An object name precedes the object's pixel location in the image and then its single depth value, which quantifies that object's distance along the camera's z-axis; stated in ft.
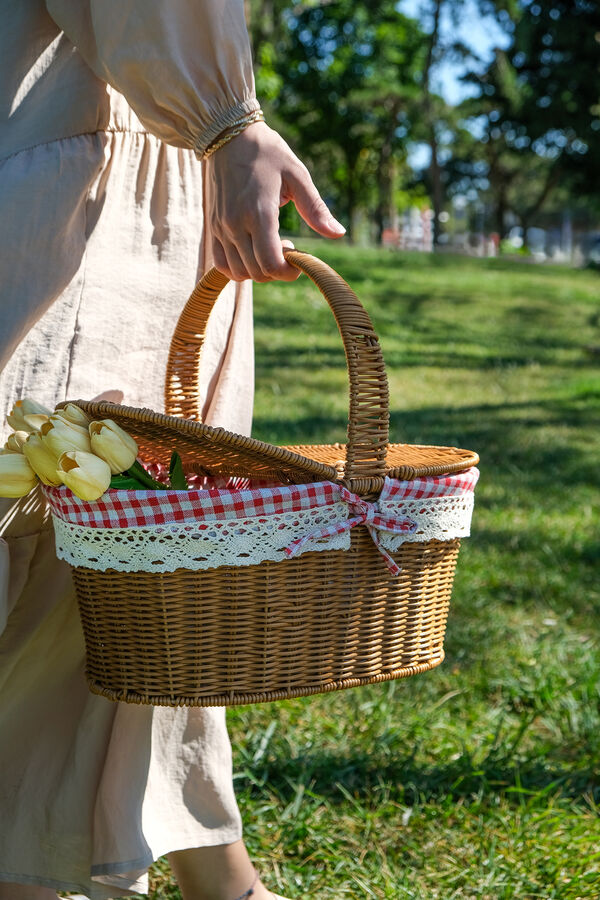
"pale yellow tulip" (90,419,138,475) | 4.06
